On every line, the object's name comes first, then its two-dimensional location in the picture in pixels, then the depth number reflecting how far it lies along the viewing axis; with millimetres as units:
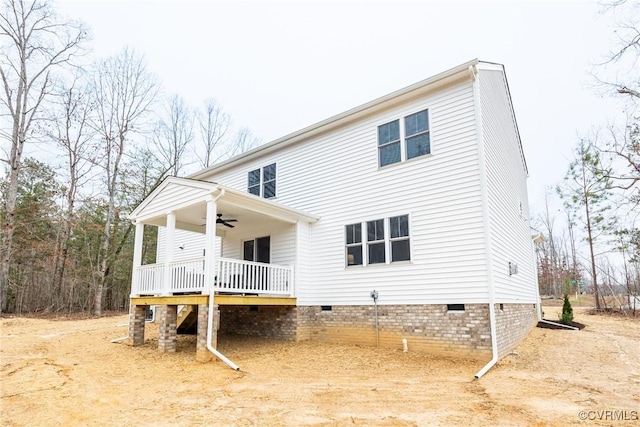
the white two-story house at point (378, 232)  8539
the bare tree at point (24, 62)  18250
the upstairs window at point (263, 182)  13203
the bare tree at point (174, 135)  26844
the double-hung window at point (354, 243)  10423
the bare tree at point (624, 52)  11969
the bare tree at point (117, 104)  22516
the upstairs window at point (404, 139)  9656
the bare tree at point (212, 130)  30130
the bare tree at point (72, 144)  21875
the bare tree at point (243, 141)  31619
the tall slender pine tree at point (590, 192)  22594
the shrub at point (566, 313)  15851
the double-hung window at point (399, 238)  9477
